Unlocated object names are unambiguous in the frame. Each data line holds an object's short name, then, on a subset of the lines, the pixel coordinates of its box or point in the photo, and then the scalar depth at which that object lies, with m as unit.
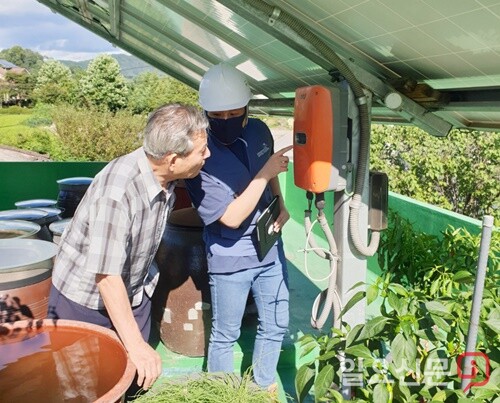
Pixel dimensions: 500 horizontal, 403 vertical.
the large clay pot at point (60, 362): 1.66
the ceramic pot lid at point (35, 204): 4.78
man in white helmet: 2.38
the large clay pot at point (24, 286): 2.51
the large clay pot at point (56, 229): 3.81
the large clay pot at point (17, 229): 3.45
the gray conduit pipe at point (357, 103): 2.12
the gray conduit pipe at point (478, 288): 1.38
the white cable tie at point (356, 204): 2.38
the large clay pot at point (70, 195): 5.11
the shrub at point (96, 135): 15.92
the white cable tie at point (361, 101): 2.25
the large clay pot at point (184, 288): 3.24
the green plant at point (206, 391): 1.67
